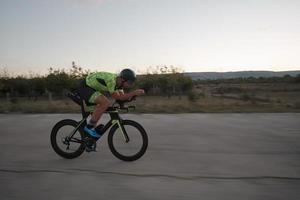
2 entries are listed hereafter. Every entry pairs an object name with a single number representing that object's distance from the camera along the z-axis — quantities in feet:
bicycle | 21.78
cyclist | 21.43
